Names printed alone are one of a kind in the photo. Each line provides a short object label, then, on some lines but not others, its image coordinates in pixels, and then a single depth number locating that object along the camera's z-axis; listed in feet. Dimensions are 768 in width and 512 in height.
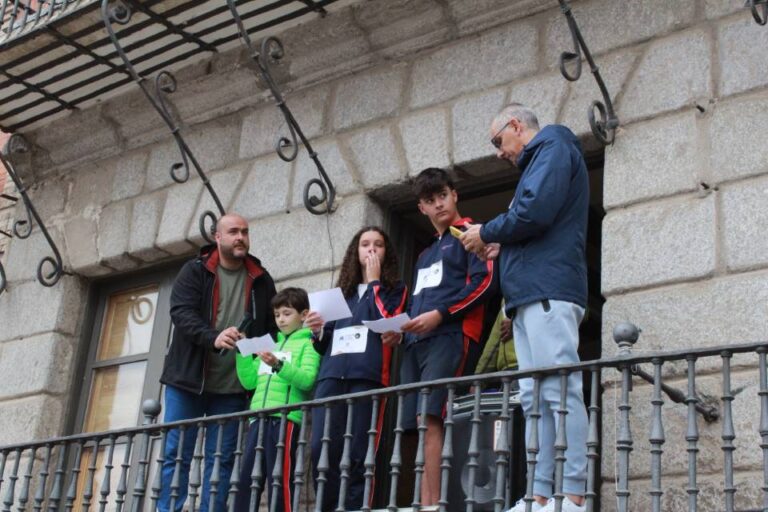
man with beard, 35.37
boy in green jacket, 33.28
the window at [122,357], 43.57
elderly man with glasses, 27.22
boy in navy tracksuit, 30.90
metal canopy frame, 40.27
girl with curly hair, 32.11
